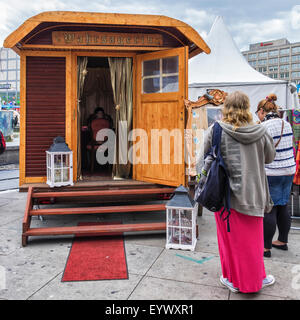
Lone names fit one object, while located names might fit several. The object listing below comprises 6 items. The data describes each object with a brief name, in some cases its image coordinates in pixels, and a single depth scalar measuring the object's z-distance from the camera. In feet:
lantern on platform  17.66
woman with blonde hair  9.52
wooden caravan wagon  17.78
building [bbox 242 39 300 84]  380.78
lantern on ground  14.26
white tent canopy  33.94
